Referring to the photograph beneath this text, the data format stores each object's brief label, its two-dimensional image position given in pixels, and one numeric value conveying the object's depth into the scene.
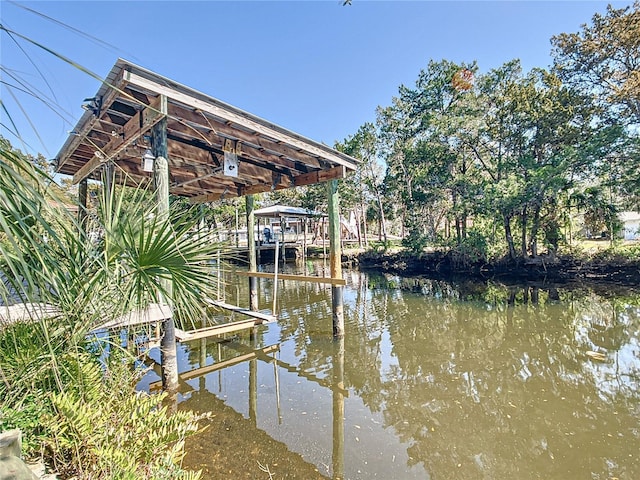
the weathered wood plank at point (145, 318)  2.53
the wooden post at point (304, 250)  21.52
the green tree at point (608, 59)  11.58
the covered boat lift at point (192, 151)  3.87
